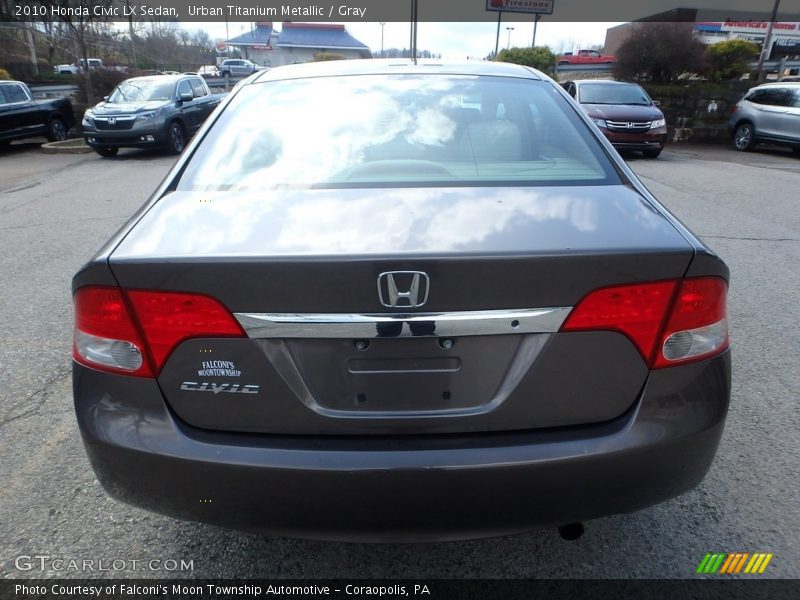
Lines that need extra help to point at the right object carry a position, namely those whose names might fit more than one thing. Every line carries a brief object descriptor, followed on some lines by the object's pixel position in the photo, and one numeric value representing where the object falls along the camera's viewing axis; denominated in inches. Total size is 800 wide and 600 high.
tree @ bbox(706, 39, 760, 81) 818.8
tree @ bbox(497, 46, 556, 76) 1109.7
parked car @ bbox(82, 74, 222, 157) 515.2
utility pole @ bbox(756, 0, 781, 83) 744.3
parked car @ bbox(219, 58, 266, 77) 1755.2
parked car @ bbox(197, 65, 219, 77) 1682.1
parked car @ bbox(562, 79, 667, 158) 511.5
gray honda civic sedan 59.2
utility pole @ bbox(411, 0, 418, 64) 996.2
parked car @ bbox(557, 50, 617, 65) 1642.5
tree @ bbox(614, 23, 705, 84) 752.3
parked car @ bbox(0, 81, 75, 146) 557.6
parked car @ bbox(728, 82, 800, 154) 561.0
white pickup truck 834.4
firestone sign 1272.1
